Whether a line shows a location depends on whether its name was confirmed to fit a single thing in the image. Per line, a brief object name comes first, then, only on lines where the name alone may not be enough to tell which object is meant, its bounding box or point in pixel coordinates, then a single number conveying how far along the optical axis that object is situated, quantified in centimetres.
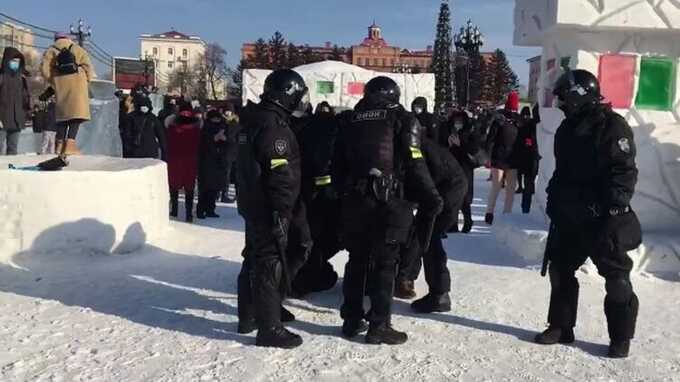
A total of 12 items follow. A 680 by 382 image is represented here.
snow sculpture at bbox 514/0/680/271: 661
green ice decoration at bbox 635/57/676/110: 666
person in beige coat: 707
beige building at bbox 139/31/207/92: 12384
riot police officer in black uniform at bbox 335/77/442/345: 424
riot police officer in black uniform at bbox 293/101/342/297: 469
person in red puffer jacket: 910
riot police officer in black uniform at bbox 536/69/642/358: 409
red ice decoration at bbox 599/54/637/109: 661
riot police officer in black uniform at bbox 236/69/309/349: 414
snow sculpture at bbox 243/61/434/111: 2592
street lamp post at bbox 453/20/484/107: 3666
